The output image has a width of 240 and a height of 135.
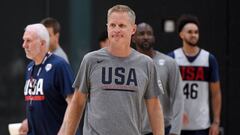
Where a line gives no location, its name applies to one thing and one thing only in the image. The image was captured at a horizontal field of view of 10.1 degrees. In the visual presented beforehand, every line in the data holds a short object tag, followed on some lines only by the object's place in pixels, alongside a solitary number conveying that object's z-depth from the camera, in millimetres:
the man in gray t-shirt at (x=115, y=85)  10049
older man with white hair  12654
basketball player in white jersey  15729
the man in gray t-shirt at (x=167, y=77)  14263
